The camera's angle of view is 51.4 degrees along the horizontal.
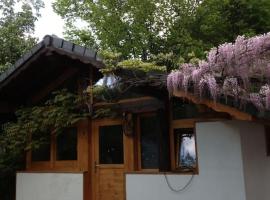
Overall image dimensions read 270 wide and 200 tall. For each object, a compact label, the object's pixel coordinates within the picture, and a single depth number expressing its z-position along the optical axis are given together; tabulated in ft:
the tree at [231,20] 33.73
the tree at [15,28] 35.28
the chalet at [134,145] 14.11
